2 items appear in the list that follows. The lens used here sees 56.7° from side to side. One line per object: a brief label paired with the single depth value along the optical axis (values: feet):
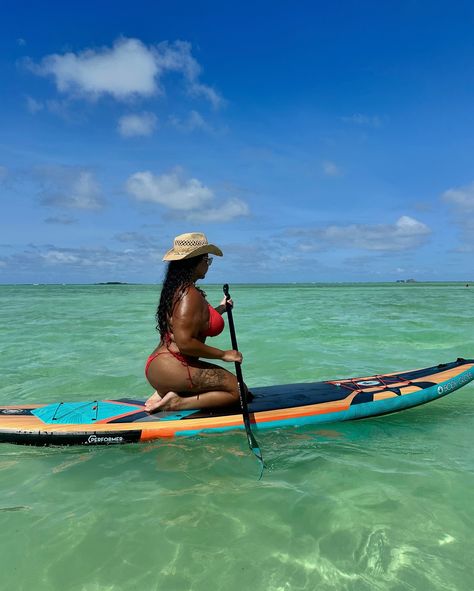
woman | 13.10
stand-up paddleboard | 13.83
